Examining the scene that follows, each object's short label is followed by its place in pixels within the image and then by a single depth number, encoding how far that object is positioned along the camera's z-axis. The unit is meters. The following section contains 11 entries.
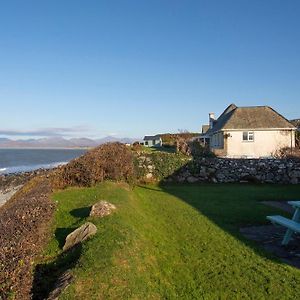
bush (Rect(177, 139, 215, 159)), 24.44
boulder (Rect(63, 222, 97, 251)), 6.19
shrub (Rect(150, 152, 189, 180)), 16.90
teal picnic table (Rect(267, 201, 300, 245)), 6.41
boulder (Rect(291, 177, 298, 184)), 16.33
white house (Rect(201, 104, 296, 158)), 27.96
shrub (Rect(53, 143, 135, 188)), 12.97
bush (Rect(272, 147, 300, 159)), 20.58
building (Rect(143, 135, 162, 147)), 57.22
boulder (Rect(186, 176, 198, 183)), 16.91
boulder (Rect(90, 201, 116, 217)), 7.44
